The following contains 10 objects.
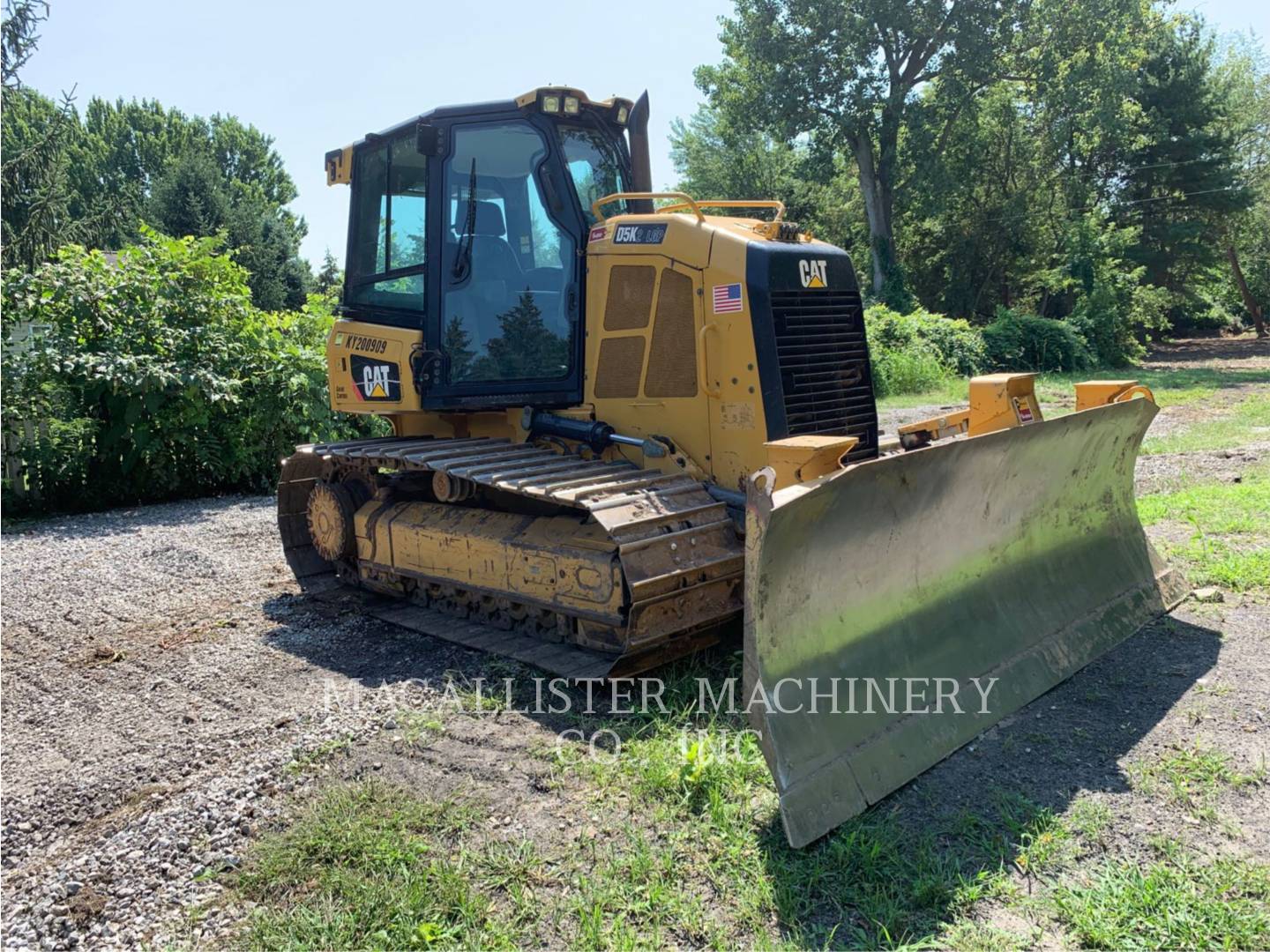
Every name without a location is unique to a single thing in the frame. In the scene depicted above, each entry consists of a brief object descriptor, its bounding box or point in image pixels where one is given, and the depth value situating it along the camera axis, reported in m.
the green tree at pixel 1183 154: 30.64
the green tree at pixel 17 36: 17.30
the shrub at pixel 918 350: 19.62
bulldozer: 3.36
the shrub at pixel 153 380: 9.43
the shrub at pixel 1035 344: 23.48
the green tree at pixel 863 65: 28.28
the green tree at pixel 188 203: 30.42
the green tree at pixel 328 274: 23.32
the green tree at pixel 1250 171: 32.34
